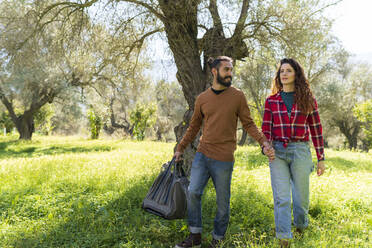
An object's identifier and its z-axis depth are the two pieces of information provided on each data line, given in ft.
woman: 10.69
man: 10.77
